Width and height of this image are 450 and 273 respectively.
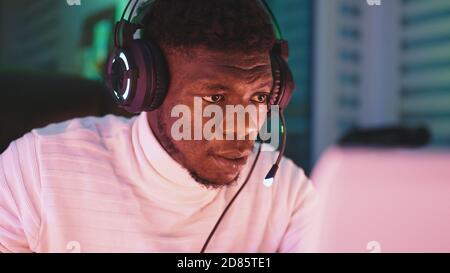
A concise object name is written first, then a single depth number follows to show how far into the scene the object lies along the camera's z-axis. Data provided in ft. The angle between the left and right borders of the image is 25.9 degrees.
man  3.89
